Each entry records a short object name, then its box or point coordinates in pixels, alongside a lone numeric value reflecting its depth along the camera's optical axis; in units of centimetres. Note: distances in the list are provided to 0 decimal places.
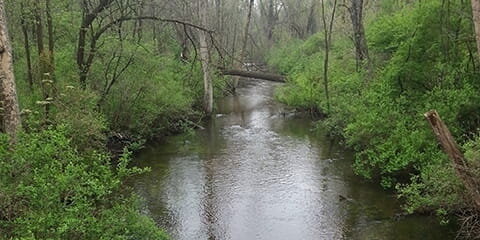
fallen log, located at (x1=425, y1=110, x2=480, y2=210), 973
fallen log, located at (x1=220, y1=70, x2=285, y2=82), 3306
